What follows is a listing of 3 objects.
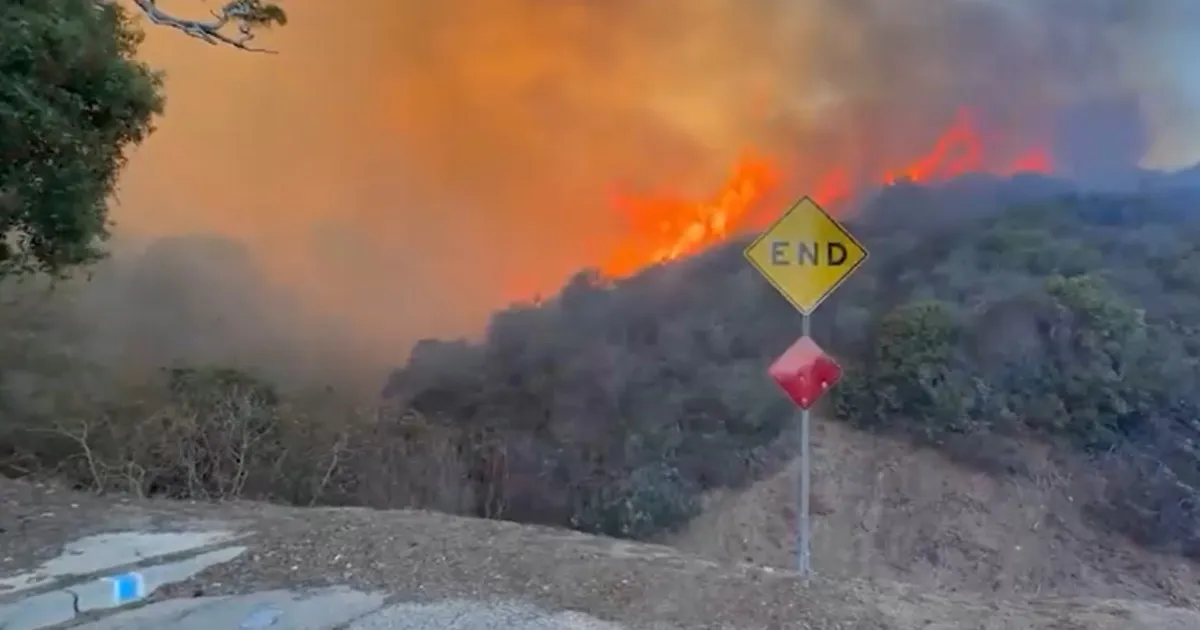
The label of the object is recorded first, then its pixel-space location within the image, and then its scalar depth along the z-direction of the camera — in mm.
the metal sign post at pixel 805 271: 6105
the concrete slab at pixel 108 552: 5324
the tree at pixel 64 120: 5801
